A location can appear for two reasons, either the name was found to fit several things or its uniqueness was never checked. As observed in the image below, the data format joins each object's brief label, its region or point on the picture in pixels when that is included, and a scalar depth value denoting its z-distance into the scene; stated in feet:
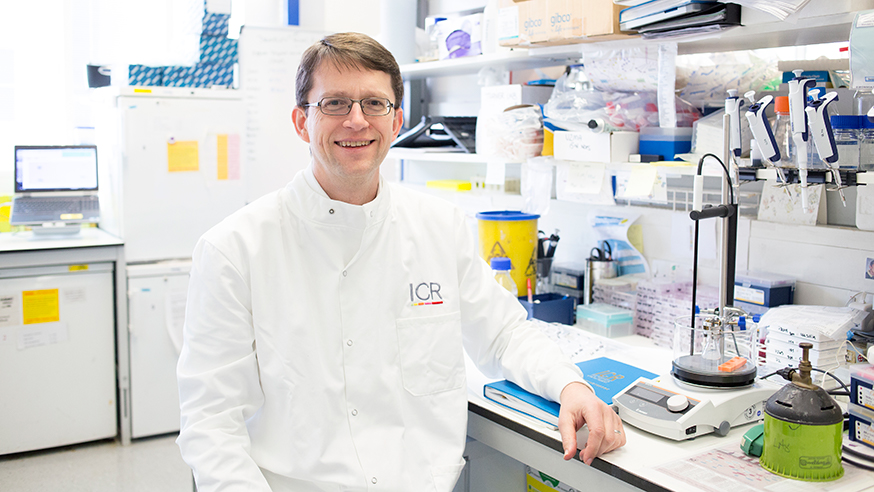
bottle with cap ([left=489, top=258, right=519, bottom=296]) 6.83
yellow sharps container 7.57
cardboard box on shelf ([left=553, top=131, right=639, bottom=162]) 6.49
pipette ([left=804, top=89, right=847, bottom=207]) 4.55
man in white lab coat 4.45
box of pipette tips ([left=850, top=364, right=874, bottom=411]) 4.21
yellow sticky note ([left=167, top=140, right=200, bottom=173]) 10.78
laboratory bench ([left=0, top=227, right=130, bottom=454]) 9.97
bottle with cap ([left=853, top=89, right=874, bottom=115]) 4.87
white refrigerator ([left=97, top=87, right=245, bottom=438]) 10.53
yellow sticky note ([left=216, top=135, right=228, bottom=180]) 11.16
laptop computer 10.78
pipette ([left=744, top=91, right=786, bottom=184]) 4.91
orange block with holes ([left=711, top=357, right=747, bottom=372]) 4.78
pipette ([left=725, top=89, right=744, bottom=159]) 5.23
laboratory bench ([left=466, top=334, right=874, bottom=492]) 3.94
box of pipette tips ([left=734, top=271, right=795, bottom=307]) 6.12
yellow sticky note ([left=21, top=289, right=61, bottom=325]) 10.02
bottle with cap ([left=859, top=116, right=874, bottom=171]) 4.65
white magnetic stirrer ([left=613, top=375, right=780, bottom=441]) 4.48
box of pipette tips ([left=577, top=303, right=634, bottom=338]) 7.06
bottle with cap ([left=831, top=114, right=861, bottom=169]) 4.71
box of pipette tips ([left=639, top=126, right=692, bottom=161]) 6.27
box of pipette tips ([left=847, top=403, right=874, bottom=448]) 4.26
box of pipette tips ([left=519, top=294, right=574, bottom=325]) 7.28
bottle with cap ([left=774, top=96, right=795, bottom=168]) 5.00
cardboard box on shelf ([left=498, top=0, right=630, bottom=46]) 6.11
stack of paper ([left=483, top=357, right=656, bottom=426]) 4.87
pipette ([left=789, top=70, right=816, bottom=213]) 4.69
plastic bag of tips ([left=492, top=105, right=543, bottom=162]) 7.59
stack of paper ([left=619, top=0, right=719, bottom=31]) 5.18
